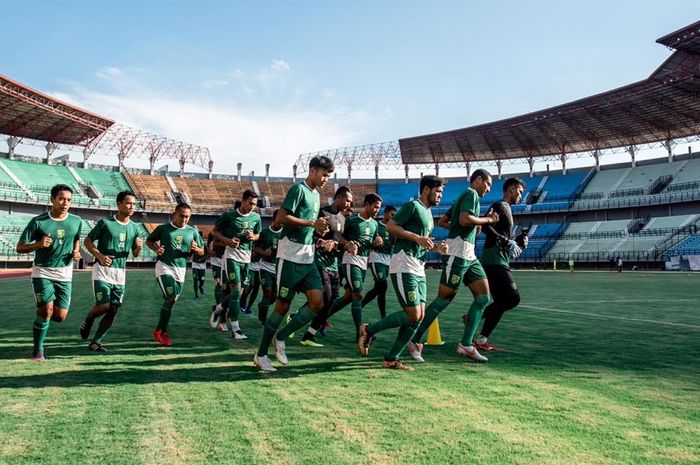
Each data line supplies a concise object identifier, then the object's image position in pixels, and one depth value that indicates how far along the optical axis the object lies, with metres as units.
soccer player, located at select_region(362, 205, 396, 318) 8.41
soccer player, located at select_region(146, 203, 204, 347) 7.02
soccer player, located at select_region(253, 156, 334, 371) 5.16
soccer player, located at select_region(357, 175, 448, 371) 5.30
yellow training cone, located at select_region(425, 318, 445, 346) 7.10
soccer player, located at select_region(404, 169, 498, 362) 5.80
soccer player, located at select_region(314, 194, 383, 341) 7.51
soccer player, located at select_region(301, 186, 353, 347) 5.89
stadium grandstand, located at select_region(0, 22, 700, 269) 44.31
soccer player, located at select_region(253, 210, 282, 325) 9.48
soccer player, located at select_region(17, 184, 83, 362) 5.77
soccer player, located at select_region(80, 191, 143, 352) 6.42
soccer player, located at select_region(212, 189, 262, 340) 7.83
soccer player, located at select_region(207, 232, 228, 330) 8.76
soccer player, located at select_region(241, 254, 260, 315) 11.18
